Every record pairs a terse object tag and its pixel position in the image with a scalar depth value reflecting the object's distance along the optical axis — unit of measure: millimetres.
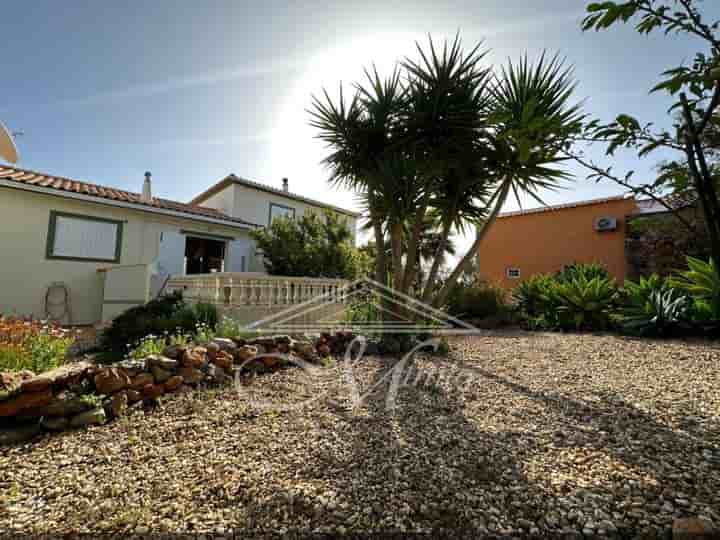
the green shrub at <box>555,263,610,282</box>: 7998
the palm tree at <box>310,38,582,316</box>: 4496
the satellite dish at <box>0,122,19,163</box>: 3434
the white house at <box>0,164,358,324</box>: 6773
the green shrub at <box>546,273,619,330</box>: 6648
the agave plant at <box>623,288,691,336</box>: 5488
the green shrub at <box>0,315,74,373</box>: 2766
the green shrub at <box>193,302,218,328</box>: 4910
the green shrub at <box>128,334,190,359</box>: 3286
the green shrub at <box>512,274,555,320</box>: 7707
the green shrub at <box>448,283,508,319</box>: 8500
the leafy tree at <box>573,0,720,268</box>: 1084
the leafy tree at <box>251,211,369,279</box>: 8945
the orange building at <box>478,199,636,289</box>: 12773
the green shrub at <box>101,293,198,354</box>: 4750
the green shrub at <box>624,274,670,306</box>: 6066
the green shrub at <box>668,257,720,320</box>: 5145
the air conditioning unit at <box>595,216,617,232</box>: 12648
